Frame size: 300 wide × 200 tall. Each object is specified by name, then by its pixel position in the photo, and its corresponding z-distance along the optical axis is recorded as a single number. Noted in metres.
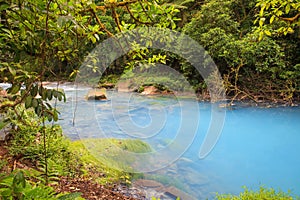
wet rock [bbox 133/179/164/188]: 2.48
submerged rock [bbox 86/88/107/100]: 7.17
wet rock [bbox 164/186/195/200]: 2.34
